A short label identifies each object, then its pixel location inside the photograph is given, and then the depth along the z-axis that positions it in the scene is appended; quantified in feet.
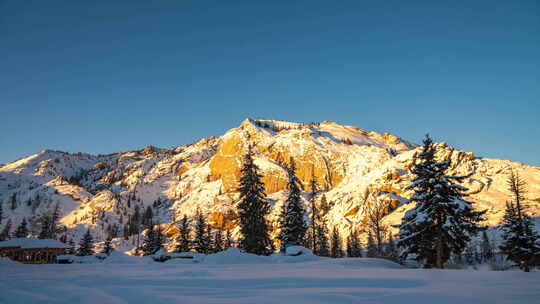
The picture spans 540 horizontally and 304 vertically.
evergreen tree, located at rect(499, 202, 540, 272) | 94.17
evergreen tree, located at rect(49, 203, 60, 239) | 206.18
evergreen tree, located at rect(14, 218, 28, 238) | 202.90
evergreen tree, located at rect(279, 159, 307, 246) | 124.16
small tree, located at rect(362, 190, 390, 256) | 353.47
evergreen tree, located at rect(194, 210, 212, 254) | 159.33
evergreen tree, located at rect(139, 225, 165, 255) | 173.17
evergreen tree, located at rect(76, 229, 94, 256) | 179.52
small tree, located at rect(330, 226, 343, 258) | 200.09
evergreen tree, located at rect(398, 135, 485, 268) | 70.74
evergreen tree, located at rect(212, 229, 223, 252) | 172.14
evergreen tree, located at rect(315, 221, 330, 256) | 182.19
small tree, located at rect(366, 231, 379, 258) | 206.33
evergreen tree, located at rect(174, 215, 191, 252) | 165.24
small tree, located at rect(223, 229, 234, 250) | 203.05
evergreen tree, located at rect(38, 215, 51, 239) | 196.34
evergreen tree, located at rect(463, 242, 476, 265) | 222.15
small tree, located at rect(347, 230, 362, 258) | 194.08
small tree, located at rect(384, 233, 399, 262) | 98.43
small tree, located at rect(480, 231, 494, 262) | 217.56
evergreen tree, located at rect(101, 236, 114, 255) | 192.67
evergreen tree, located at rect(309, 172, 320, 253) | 128.77
